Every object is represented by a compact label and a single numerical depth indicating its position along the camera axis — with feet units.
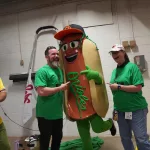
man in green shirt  6.10
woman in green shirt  5.69
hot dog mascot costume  6.03
